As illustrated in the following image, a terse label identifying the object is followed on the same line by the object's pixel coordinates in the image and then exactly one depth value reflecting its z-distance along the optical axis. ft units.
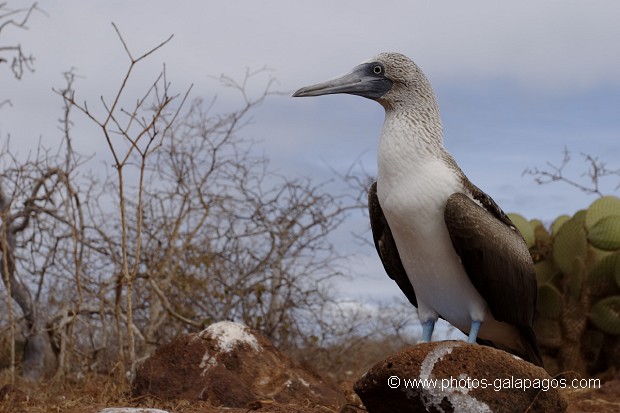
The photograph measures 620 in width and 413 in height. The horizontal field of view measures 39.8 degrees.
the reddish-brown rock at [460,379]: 13.60
